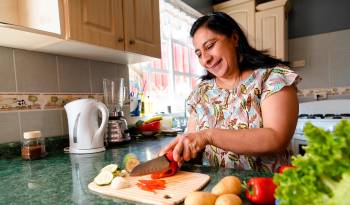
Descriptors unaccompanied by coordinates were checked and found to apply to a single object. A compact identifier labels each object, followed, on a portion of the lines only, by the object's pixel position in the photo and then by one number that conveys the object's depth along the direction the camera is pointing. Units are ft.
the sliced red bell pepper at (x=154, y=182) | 2.05
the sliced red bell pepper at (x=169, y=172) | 2.23
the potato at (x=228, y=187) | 1.62
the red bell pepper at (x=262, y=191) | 1.50
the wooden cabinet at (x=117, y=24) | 3.35
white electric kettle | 3.78
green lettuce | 0.86
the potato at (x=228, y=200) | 1.42
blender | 4.35
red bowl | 5.40
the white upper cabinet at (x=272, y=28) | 8.14
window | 6.60
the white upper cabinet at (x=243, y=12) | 8.53
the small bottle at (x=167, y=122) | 6.14
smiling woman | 2.50
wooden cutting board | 1.74
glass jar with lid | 3.37
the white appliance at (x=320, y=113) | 6.47
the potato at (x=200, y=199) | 1.49
